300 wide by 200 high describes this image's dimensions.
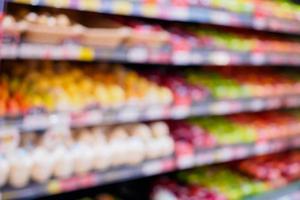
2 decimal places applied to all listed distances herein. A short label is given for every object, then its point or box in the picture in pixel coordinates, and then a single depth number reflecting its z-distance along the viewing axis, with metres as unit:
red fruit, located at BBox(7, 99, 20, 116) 3.12
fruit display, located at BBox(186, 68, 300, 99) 4.23
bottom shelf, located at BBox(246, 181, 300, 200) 4.53
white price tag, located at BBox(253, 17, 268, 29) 4.25
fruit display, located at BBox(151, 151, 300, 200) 4.23
